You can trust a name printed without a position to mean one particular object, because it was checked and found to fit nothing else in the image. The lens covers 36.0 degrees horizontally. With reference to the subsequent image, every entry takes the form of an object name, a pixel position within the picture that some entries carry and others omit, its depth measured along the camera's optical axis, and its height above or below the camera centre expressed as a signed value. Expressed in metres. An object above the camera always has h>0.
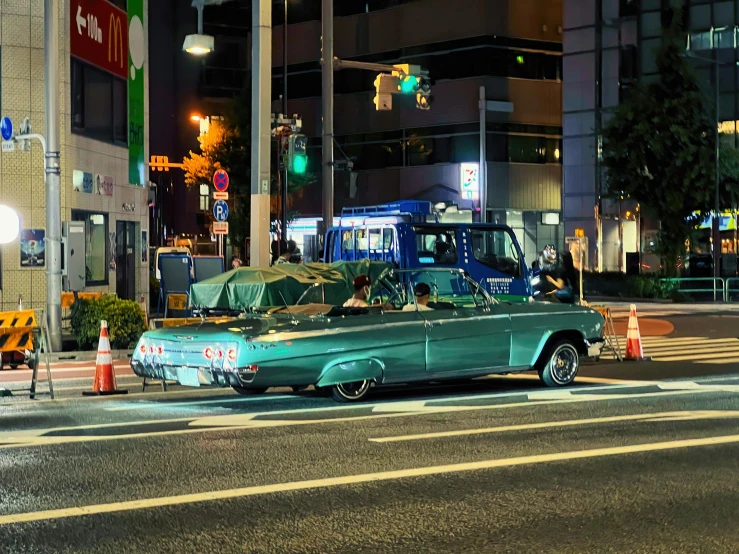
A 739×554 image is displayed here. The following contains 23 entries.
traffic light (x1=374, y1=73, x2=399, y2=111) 26.38 +4.23
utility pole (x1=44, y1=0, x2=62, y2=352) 19.77 +1.87
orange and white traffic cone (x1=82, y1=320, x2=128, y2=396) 13.95 -1.24
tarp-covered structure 17.39 -0.26
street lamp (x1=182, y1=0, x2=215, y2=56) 21.83 +4.49
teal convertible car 12.02 -0.83
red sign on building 26.02 +5.74
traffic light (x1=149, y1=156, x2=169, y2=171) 56.71 +5.74
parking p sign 27.04 +1.45
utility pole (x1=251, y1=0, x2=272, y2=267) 20.30 +2.54
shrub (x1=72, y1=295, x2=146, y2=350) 20.78 -0.91
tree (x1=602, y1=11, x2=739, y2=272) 43.94 +4.71
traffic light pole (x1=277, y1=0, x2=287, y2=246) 34.99 +2.35
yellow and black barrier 13.78 -0.77
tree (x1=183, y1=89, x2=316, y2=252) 52.28 +5.23
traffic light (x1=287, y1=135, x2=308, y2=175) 30.11 +3.16
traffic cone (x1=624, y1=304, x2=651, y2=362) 18.20 -1.26
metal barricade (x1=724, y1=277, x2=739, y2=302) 40.59 -0.81
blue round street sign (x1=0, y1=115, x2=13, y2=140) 21.80 +2.78
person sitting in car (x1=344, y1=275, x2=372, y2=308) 14.54 -0.27
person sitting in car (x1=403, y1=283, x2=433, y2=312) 13.32 -0.31
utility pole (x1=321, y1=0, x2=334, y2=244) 26.73 +3.83
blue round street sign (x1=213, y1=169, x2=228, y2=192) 27.48 +2.21
